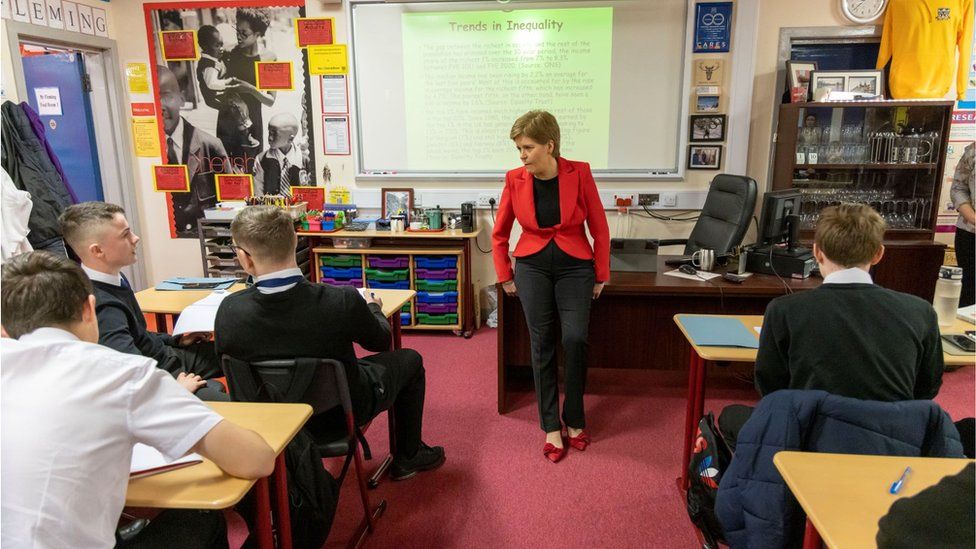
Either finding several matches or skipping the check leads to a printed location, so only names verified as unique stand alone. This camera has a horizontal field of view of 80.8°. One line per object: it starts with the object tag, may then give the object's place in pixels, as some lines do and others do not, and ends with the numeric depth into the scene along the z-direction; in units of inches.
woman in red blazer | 98.9
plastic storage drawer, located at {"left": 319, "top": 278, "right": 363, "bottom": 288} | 163.8
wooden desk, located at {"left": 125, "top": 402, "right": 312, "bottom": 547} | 45.1
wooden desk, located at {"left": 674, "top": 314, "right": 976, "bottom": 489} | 74.4
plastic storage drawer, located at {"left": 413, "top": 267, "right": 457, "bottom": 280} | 158.9
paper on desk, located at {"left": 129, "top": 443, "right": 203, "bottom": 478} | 48.0
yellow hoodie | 142.7
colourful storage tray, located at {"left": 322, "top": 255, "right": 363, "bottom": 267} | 162.4
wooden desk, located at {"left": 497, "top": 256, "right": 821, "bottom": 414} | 107.0
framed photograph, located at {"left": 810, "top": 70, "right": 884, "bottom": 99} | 146.0
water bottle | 82.8
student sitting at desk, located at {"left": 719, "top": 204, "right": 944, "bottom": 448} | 55.4
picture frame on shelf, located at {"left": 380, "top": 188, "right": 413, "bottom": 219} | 168.4
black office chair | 123.0
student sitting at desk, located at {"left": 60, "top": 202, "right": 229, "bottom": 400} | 72.2
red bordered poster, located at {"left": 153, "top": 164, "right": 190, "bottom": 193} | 176.6
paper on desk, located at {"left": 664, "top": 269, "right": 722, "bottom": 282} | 108.0
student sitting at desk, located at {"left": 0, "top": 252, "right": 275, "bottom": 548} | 37.8
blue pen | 43.3
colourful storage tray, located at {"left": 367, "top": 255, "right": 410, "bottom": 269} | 160.1
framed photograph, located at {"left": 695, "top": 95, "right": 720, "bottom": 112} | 157.1
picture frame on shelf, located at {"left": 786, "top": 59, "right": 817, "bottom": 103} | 147.8
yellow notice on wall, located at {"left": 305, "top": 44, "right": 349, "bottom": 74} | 163.8
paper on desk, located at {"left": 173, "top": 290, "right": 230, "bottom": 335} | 85.0
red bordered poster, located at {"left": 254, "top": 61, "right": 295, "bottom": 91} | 166.4
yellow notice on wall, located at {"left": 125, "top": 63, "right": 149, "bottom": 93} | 170.9
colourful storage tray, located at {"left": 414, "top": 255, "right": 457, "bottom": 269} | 159.2
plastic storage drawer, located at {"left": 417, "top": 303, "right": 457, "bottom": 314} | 161.5
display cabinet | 144.9
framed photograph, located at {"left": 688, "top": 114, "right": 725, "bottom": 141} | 158.1
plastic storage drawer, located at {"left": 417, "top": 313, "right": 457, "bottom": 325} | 162.2
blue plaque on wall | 151.4
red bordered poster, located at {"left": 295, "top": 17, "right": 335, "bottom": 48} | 162.4
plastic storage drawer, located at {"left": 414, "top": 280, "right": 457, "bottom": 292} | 159.8
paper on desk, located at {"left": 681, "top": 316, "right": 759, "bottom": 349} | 77.2
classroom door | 165.0
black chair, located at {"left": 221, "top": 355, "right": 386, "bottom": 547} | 64.2
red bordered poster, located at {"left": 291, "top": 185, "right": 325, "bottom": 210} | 174.1
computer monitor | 106.9
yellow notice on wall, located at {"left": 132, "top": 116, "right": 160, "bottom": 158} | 174.7
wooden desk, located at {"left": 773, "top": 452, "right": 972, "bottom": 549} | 39.6
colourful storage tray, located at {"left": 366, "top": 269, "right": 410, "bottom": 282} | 160.9
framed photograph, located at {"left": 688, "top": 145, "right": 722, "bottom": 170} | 160.2
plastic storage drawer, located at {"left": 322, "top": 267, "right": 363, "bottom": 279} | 163.0
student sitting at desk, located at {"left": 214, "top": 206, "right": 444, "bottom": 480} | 65.4
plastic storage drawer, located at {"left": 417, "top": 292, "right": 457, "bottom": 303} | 160.6
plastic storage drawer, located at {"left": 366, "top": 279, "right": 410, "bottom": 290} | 161.3
